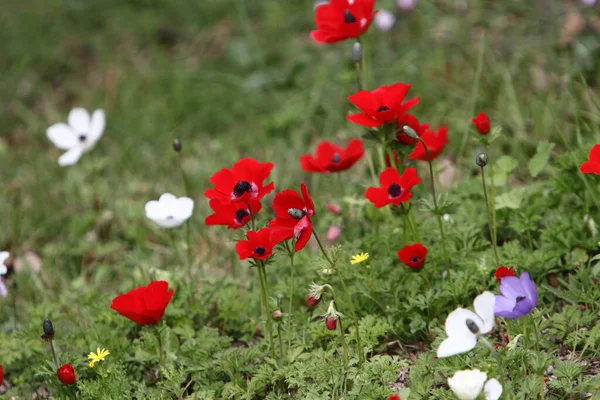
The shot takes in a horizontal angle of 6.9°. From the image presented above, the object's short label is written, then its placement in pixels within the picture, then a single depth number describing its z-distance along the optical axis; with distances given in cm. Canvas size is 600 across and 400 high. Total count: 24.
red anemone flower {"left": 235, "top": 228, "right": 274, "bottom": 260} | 430
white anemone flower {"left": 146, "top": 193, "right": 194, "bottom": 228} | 443
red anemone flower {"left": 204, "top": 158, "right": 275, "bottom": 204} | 433
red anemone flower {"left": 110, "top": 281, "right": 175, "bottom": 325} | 430
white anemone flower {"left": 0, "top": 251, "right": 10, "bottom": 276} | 435
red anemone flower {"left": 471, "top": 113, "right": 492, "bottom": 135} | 435
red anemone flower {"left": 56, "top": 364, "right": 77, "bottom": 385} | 432
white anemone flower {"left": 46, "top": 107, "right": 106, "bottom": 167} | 462
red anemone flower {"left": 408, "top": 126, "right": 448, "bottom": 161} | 445
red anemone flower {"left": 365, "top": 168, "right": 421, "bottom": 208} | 434
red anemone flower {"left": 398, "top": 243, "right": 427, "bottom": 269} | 434
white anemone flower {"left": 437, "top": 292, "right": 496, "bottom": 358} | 424
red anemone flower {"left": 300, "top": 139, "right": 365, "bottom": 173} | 446
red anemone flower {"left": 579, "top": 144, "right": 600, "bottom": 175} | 431
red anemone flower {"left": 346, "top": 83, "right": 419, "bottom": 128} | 435
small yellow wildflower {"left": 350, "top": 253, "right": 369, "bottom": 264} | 437
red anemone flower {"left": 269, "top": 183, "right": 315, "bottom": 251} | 430
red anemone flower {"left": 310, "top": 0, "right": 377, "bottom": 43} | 443
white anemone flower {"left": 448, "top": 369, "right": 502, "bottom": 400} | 422
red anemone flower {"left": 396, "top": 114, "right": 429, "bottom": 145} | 437
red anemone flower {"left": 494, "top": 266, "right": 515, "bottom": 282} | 428
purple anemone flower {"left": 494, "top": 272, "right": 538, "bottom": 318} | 425
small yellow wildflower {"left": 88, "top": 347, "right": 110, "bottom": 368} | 434
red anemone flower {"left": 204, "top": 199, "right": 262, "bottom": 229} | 436
